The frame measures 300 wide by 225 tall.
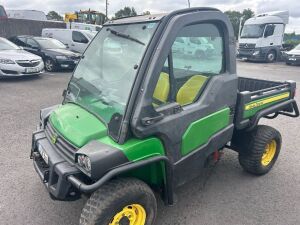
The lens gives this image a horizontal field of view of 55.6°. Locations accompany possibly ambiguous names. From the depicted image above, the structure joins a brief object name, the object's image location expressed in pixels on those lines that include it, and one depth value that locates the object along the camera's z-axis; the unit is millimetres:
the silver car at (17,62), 8742
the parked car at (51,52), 11133
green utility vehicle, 2164
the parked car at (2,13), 18281
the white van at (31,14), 23734
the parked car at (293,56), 16994
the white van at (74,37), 13711
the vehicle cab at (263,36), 17797
